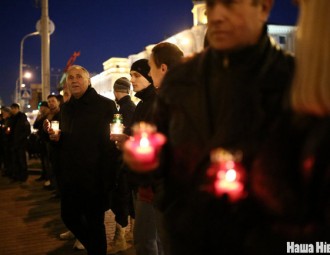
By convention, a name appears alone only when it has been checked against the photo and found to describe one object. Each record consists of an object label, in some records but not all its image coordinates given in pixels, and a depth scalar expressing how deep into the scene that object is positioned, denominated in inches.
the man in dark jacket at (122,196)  212.1
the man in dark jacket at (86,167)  167.3
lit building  1101.1
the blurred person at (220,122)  60.5
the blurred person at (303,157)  53.3
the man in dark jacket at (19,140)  480.7
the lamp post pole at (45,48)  567.5
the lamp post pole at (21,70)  1278.3
